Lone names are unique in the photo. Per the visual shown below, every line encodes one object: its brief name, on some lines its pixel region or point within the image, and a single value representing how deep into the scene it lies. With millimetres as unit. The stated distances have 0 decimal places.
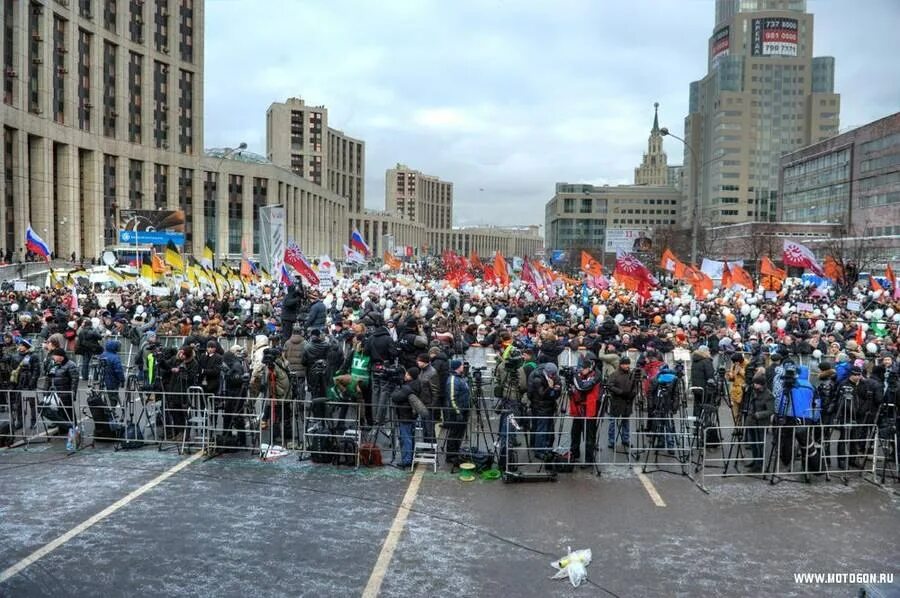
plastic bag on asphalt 6930
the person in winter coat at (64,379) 11797
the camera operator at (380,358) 12031
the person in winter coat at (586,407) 11000
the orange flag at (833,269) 34719
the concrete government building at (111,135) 60344
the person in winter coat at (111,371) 12289
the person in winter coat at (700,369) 12453
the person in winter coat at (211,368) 11859
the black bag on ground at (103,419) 11727
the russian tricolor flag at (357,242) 40997
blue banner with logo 60000
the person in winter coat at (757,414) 10852
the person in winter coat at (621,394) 11242
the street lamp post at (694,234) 26812
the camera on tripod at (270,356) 11562
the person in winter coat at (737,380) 12648
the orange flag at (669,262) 33794
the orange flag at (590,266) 31700
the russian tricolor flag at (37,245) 32219
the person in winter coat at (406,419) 10867
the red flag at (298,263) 26312
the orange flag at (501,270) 34969
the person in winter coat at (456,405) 10789
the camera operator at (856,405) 10891
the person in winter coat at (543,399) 10750
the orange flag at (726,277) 30766
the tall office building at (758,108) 152250
